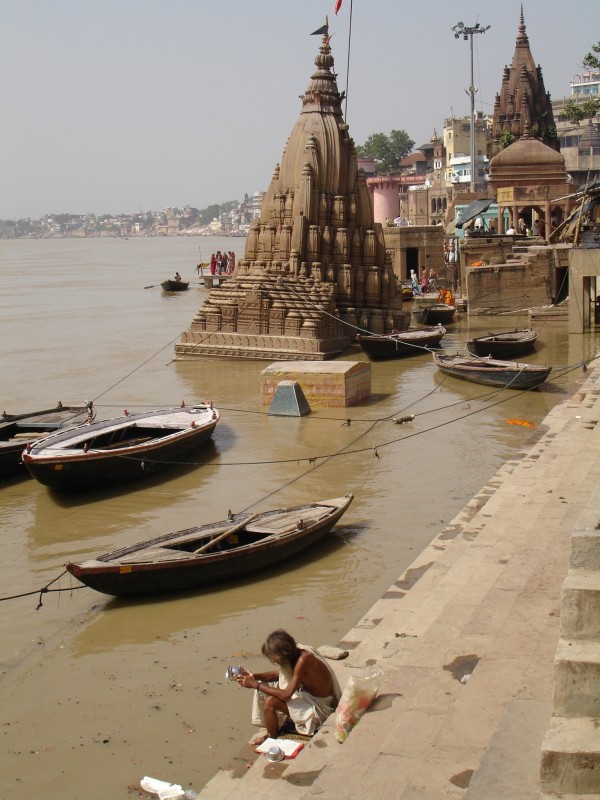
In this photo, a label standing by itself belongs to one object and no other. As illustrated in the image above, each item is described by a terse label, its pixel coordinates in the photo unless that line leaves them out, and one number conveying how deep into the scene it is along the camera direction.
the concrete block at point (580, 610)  4.37
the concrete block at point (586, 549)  4.51
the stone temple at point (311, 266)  27.38
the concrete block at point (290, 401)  19.34
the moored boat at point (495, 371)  20.48
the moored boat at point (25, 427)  14.84
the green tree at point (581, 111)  48.12
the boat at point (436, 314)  31.84
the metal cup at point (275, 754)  5.95
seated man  6.15
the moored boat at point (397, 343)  26.38
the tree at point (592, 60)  43.16
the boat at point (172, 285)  60.09
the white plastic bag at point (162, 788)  6.11
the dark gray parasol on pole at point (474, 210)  40.94
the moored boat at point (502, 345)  24.16
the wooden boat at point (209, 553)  9.62
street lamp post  55.78
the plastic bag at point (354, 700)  5.86
